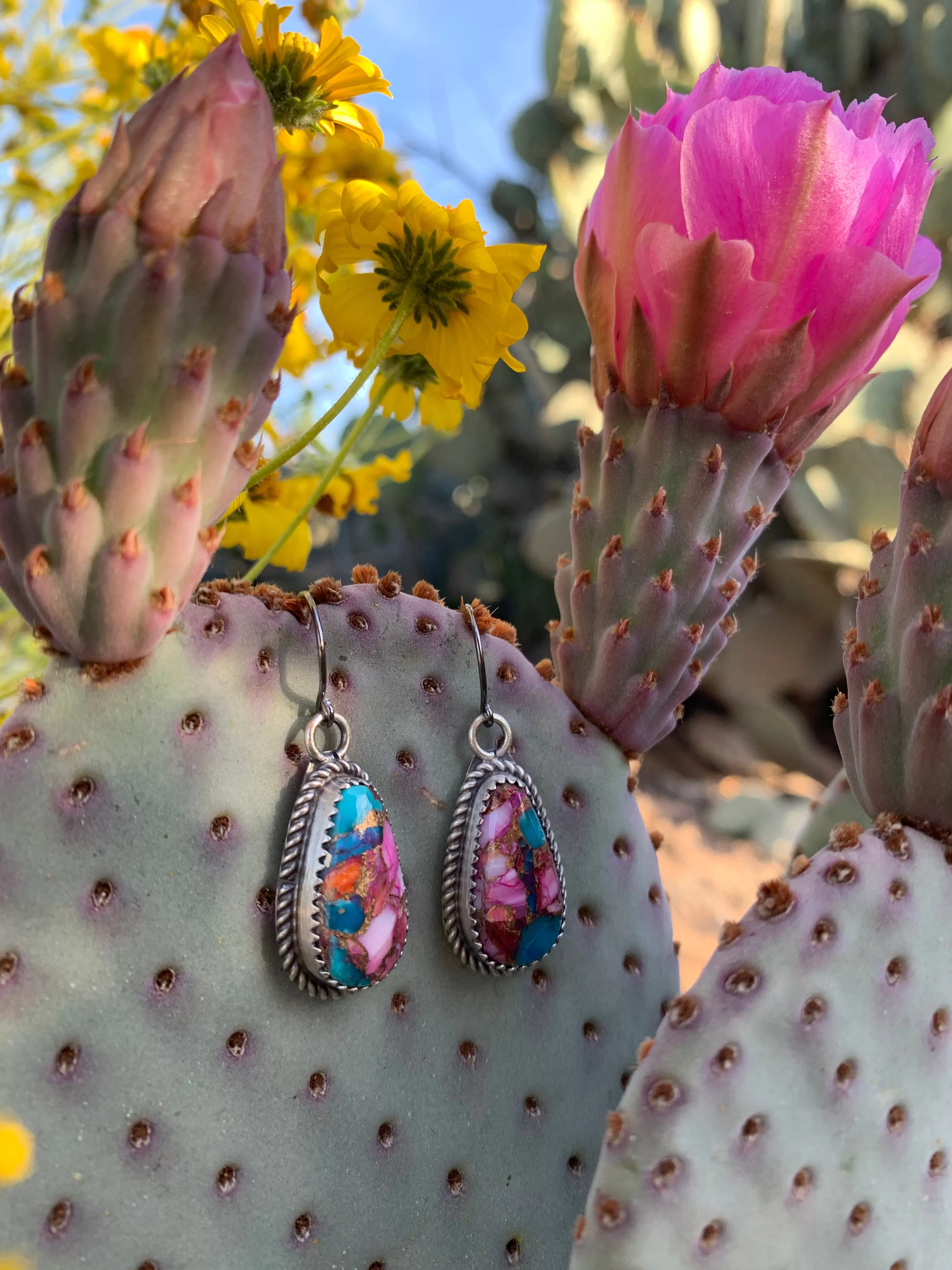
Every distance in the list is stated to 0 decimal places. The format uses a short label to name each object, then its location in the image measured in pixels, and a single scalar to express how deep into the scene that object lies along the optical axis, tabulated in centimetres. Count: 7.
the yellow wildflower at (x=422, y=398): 14
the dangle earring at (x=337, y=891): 11
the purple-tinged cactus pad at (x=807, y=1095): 10
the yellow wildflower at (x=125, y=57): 20
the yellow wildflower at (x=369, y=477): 17
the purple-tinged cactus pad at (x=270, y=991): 10
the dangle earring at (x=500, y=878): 12
